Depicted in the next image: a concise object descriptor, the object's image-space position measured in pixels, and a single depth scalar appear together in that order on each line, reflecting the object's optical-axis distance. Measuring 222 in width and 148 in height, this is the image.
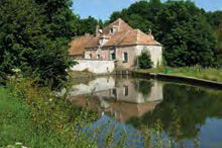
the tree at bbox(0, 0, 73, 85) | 13.41
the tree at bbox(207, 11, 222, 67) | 47.08
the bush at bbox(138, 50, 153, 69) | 43.02
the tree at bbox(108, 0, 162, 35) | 66.44
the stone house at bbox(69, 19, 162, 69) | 44.88
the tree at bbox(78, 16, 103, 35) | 77.26
